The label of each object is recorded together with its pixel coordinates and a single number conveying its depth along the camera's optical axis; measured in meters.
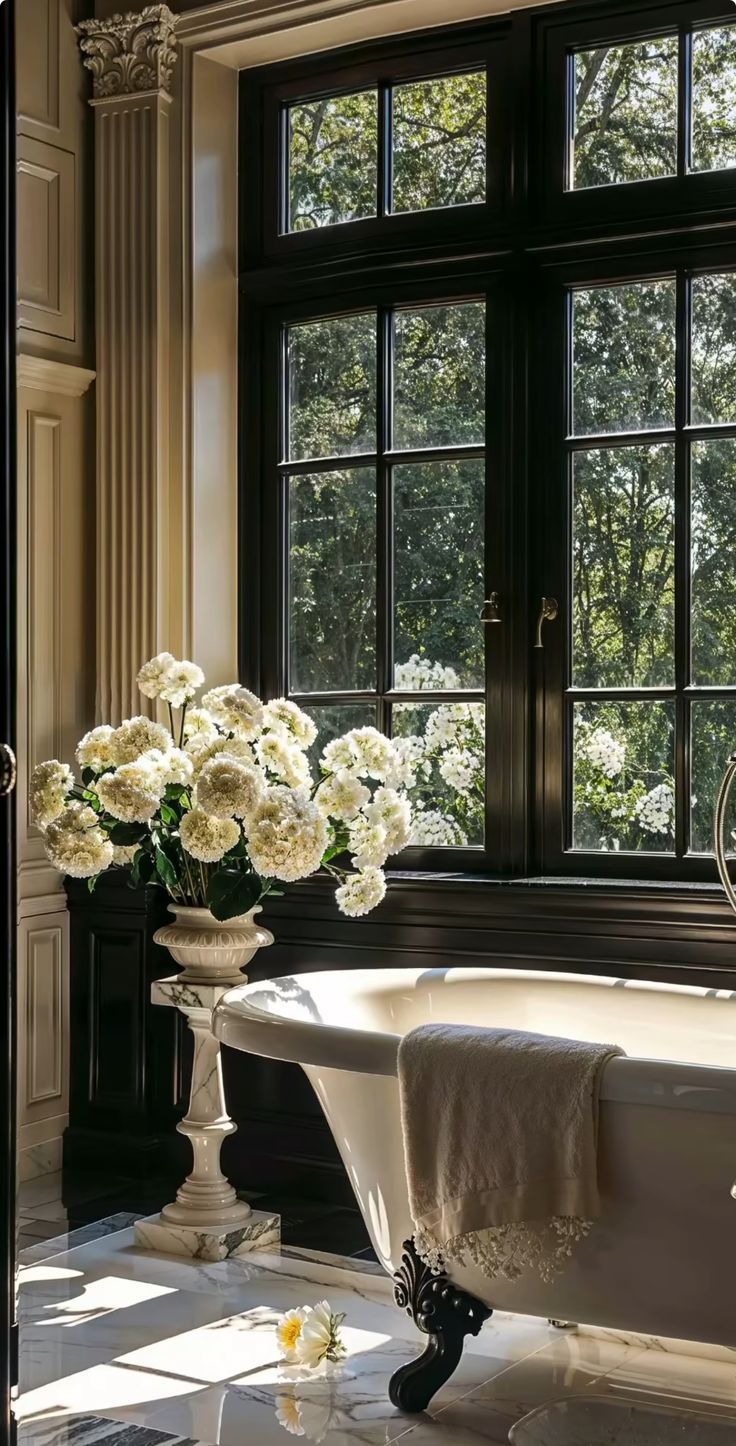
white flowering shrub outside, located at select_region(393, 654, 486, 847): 3.79
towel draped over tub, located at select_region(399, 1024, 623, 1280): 2.34
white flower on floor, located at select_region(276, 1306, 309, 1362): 2.74
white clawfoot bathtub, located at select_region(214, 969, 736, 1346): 2.30
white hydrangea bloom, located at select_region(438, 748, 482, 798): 3.79
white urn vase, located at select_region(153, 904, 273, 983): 3.39
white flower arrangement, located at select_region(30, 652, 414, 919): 3.13
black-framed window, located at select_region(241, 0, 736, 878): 3.54
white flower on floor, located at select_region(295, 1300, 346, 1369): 2.73
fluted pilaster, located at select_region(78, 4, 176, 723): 3.98
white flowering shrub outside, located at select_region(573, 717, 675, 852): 3.56
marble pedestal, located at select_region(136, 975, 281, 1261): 3.39
